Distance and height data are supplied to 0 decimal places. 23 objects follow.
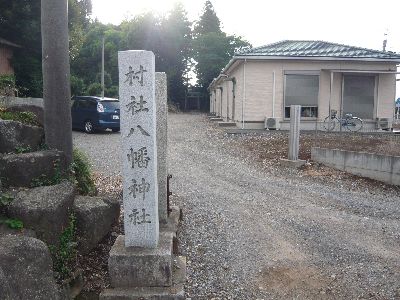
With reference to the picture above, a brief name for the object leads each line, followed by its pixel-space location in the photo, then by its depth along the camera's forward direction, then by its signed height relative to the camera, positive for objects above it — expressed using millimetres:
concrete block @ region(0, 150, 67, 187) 4289 -694
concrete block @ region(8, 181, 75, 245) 3719 -1009
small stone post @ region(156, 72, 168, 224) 5207 -575
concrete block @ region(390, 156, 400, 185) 8414 -1319
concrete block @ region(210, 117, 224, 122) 25453 -779
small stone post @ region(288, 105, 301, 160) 10359 -631
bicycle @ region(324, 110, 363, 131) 16953 -590
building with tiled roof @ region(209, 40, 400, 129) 16734 +1065
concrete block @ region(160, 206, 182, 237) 5195 -1608
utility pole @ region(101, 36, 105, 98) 27083 +1605
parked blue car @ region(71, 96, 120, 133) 16344 -279
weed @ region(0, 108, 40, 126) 5179 -126
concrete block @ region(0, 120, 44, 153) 4582 -360
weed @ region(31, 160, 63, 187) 4459 -848
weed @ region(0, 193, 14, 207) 3758 -902
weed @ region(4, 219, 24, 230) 3619 -1089
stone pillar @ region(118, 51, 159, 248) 3883 -402
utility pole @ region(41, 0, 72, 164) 5023 +471
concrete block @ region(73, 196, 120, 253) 4355 -1287
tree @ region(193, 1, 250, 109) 41969 +6065
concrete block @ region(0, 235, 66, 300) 2996 -1308
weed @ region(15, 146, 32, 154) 4660 -515
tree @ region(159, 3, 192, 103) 40312 +6186
